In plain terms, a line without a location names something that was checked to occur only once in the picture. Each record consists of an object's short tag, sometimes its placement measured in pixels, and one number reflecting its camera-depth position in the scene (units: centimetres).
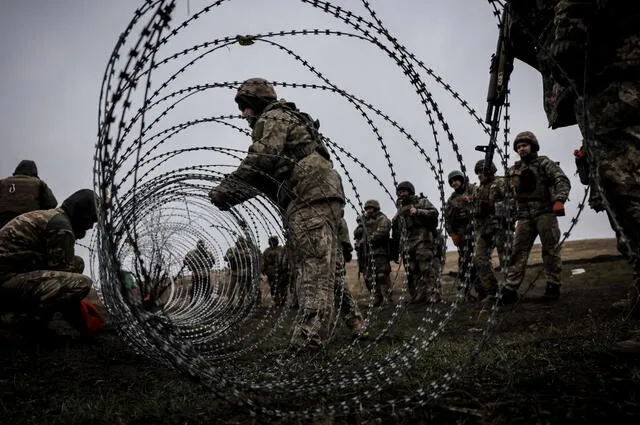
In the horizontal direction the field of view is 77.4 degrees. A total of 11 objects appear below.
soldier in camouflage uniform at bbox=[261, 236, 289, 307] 1170
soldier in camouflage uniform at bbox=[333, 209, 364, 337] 434
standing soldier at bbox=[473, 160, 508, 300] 690
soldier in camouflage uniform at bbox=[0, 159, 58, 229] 607
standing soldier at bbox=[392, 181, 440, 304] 840
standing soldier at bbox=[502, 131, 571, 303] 587
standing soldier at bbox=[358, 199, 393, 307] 943
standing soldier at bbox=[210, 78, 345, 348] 329
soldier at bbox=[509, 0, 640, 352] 240
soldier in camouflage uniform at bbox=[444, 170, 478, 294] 805
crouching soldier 421
